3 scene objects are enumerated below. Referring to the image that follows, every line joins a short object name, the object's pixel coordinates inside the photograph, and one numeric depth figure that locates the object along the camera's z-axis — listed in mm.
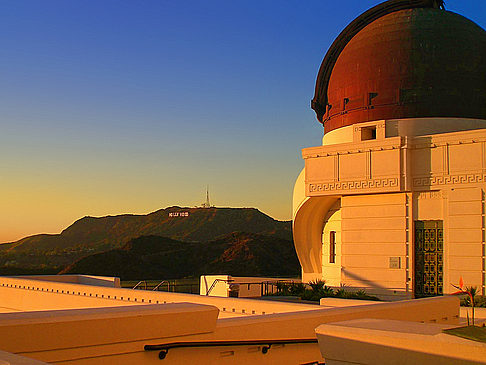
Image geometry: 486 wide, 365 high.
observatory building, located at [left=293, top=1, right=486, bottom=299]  18516
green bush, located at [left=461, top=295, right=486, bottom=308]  15547
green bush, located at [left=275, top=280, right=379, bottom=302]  17816
